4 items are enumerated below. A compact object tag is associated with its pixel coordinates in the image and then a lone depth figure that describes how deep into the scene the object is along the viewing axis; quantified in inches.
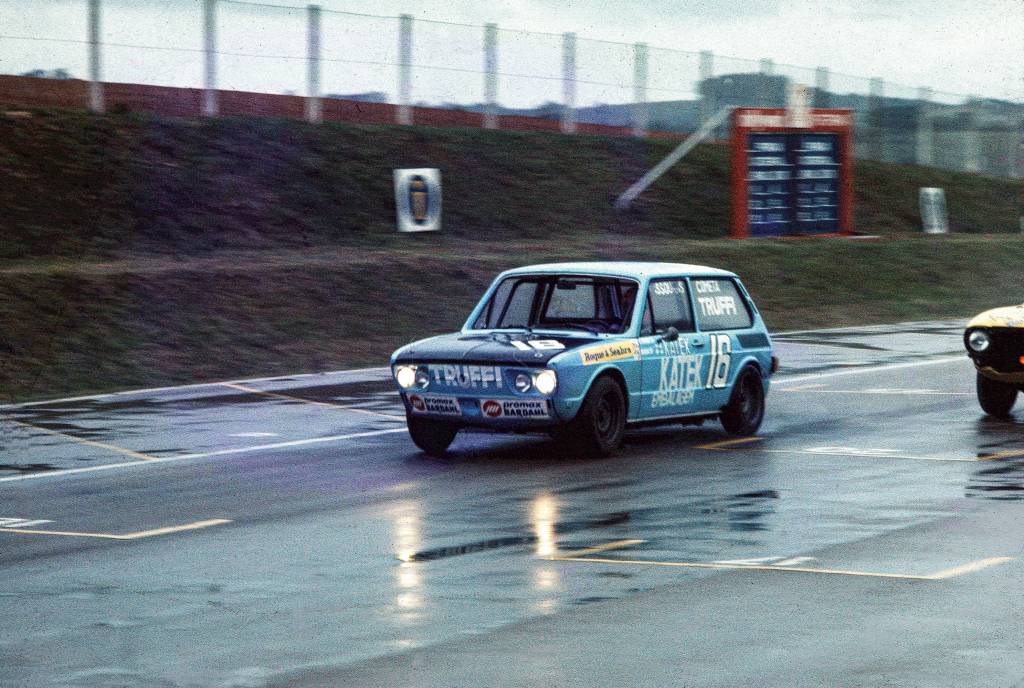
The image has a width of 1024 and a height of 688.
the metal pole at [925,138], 2201.0
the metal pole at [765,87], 1892.2
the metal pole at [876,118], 2133.4
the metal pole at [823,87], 2037.4
